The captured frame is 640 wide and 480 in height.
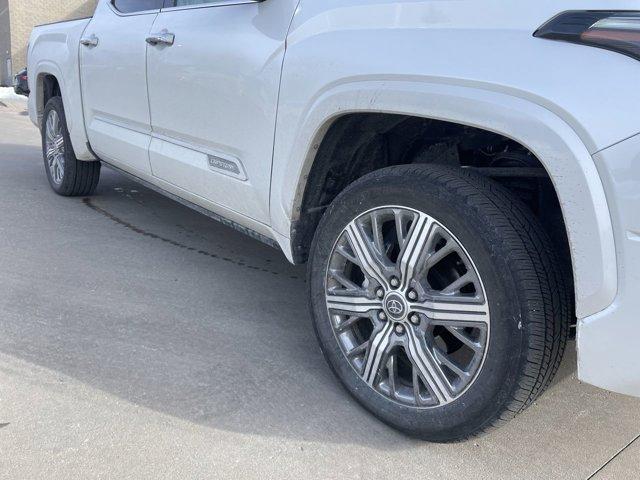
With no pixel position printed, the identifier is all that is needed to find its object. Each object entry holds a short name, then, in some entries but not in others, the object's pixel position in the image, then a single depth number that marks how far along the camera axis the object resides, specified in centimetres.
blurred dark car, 793
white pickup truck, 180
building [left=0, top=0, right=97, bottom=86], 1775
